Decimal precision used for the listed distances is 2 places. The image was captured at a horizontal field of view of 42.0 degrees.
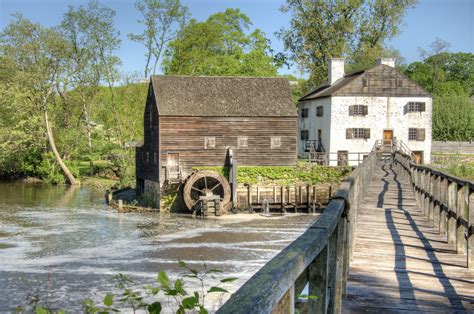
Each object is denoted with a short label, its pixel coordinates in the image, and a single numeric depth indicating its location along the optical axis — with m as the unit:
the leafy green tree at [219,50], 64.06
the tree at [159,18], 60.16
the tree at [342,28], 56.41
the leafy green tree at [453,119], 65.38
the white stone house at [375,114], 48.56
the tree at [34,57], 50.53
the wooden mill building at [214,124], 40.41
